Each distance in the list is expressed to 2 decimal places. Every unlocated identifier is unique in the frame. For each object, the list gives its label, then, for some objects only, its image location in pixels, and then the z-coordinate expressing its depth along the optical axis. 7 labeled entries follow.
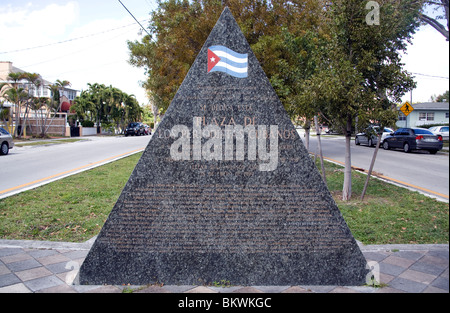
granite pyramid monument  3.57
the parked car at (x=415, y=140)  20.19
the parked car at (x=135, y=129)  43.34
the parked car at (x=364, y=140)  26.03
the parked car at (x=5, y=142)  17.50
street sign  15.46
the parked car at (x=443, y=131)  28.78
